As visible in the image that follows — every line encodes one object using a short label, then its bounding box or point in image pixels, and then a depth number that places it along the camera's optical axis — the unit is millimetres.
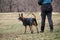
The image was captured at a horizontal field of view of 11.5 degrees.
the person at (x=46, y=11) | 12930
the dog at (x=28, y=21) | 13000
